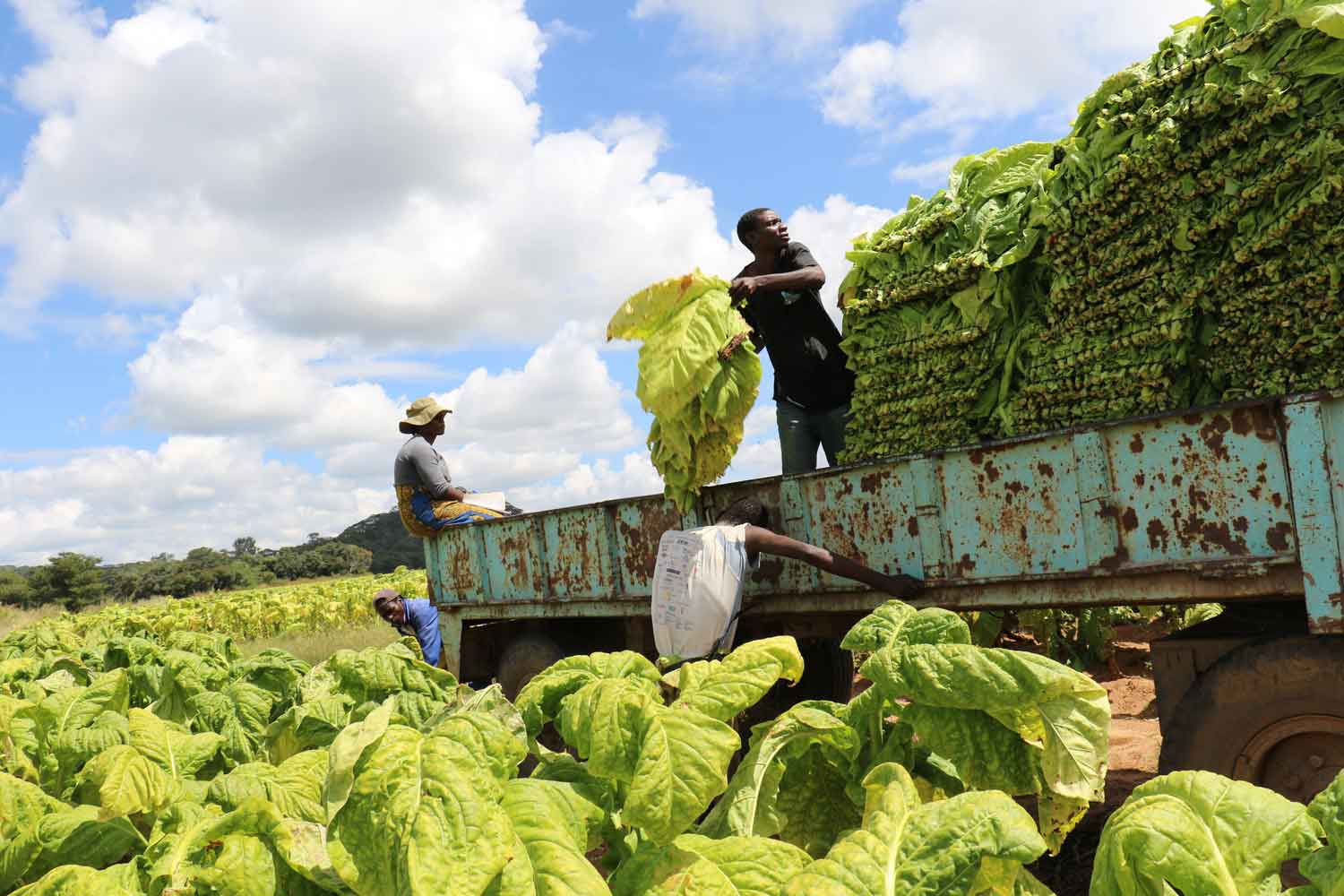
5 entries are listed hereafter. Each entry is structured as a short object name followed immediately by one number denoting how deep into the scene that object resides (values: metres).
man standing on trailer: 5.41
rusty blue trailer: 3.11
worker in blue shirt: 7.81
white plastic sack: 4.37
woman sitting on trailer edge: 7.61
